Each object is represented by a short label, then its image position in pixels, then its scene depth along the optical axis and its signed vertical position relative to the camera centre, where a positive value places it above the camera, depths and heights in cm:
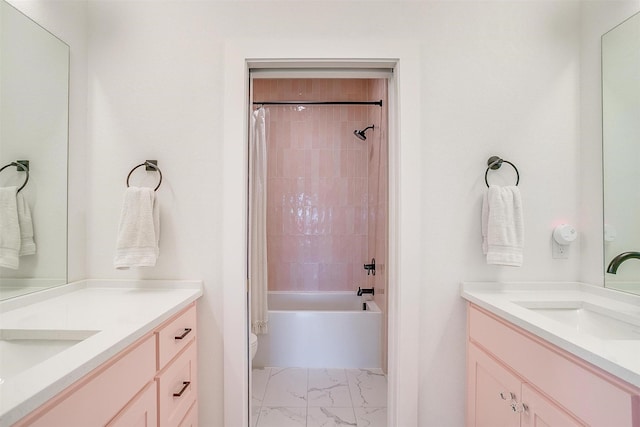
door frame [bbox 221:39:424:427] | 154 +10
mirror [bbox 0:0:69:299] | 116 +32
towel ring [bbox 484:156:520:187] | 154 +27
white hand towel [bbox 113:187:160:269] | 142 -8
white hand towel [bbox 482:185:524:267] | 144 -4
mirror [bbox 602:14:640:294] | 131 +30
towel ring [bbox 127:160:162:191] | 154 +24
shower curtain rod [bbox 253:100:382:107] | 279 +105
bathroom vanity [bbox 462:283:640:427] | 84 -45
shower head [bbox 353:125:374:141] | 313 +83
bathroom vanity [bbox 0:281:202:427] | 70 -39
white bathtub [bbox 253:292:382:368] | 251 -97
